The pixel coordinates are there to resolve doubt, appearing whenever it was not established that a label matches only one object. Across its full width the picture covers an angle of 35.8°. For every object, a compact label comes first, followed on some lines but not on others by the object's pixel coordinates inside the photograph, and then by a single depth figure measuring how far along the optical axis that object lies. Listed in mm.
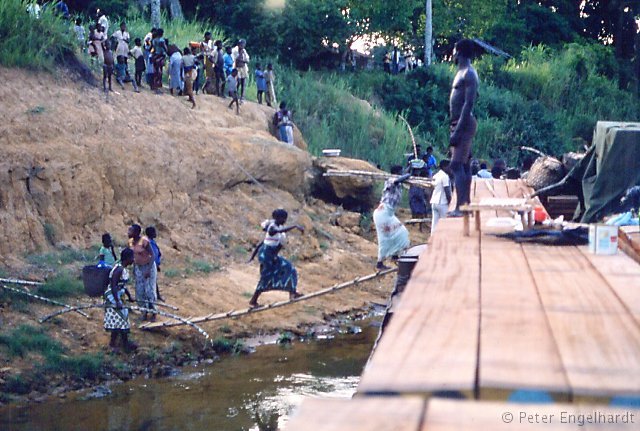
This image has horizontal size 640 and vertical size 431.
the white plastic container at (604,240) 5824
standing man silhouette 8875
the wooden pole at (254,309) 12055
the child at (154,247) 13723
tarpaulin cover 9359
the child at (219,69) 21370
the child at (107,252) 13848
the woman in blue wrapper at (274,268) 12789
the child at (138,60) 19689
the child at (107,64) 18062
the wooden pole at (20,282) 12795
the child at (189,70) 19984
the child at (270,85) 23781
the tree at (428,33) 32062
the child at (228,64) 22236
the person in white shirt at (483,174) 16669
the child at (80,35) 19281
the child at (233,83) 21781
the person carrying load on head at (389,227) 12625
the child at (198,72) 21328
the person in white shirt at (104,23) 19681
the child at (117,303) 12789
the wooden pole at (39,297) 13055
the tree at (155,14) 23484
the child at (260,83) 23822
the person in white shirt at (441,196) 11820
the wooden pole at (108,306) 12453
